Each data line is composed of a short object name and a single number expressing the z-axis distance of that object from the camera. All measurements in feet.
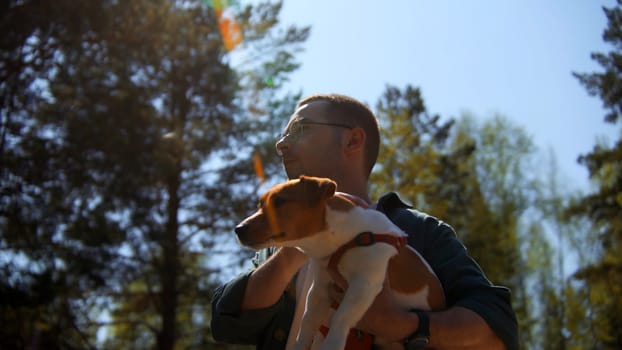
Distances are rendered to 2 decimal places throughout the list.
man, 8.26
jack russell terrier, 8.17
